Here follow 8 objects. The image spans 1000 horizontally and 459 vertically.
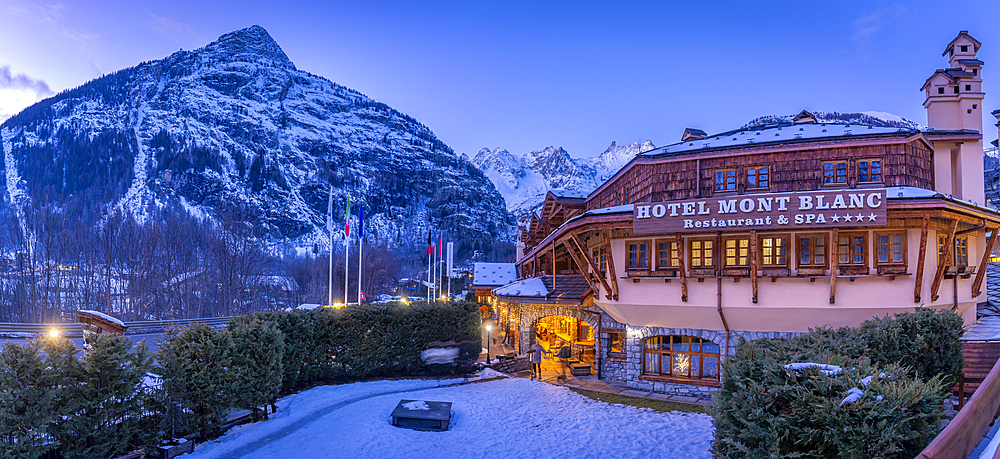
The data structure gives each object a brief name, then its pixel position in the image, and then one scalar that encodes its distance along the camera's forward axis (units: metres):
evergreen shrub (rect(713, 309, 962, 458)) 5.13
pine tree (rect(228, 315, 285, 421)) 13.77
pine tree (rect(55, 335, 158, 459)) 9.79
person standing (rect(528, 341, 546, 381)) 21.83
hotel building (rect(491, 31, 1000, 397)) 15.38
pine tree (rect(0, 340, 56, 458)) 8.59
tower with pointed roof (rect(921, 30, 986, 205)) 18.89
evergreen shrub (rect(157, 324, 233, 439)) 12.00
